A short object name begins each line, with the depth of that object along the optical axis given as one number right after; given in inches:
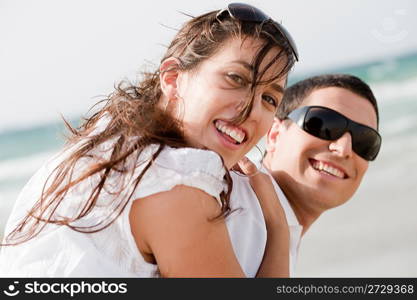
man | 151.1
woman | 94.1
